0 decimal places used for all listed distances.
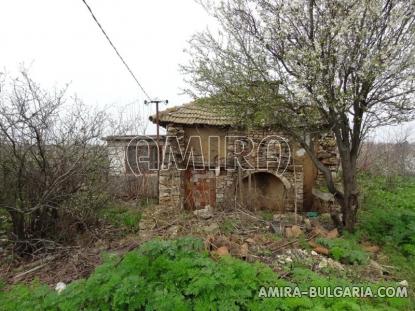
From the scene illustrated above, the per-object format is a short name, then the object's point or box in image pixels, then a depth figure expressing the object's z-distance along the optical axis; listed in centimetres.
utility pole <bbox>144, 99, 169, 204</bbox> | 1057
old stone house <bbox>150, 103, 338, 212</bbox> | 1031
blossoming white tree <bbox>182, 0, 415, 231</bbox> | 523
